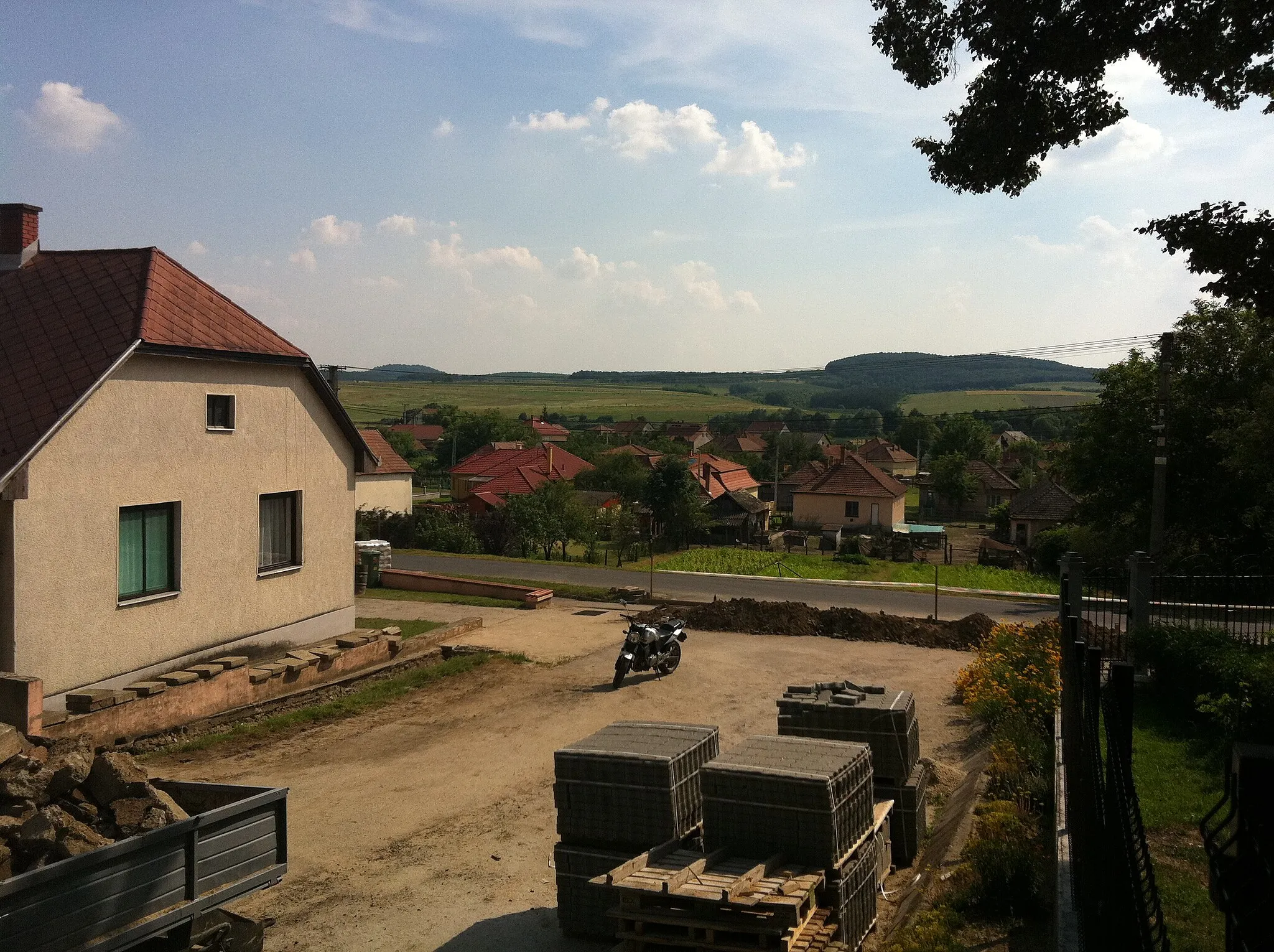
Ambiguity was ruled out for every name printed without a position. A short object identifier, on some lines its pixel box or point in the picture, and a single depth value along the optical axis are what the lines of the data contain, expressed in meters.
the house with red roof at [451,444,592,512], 54.97
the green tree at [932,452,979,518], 81.19
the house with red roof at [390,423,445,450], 130.50
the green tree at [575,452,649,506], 64.50
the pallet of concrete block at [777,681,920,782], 10.15
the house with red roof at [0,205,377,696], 14.13
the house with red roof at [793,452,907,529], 65.12
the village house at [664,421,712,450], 141.25
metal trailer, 5.86
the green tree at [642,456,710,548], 51.38
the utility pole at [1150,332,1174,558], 20.81
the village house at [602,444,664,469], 82.73
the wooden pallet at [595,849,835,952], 6.82
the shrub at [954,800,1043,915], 7.53
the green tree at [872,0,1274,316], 9.17
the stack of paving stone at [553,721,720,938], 8.30
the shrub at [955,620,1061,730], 12.36
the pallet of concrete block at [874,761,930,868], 10.13
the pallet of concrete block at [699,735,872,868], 7.70
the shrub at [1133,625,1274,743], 10.44
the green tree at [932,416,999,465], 103.38
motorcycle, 18.38
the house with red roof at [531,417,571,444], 126.38
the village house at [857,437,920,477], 109.12
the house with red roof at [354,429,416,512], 44.97
